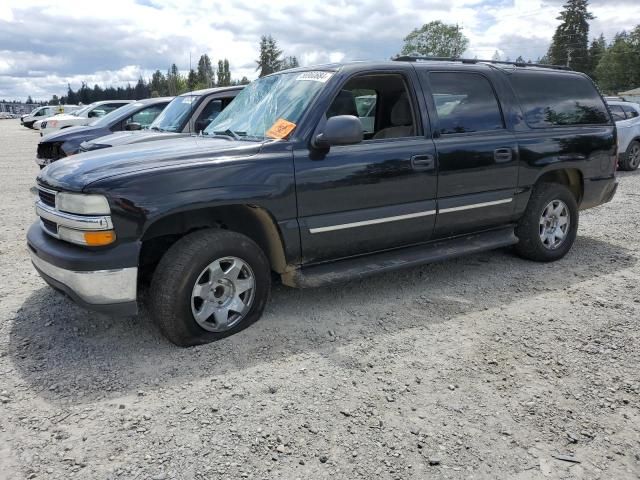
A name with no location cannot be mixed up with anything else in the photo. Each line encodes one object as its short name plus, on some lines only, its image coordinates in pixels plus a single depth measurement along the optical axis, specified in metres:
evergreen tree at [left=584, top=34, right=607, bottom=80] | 73.93
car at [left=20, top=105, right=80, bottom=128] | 36.47
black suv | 3.23
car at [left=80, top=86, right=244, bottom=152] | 7.52
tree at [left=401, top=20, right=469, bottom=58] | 82.25
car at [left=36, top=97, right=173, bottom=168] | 8.92
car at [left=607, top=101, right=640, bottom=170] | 12.47
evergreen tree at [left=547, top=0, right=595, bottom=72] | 69.88
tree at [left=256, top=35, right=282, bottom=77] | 96.25
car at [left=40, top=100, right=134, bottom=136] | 18.00
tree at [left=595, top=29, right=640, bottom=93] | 71.50
